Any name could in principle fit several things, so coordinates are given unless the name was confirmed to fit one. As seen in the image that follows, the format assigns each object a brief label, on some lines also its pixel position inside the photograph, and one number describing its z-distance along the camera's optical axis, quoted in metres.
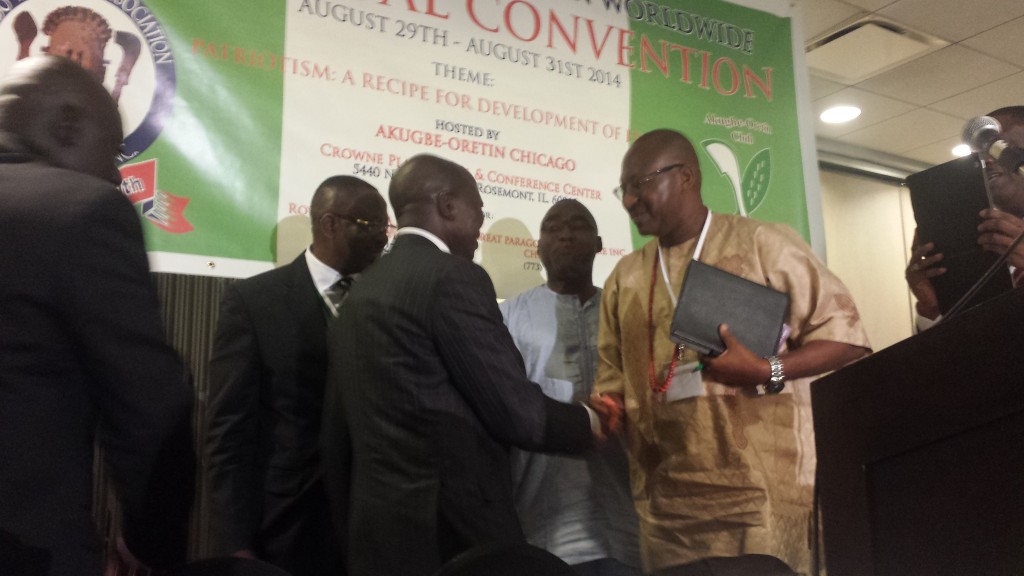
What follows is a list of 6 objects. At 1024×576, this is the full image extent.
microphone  1.97
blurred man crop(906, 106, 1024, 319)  2.36
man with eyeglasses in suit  2.30
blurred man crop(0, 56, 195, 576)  1.20
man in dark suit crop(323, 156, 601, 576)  1.91
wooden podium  1.01
